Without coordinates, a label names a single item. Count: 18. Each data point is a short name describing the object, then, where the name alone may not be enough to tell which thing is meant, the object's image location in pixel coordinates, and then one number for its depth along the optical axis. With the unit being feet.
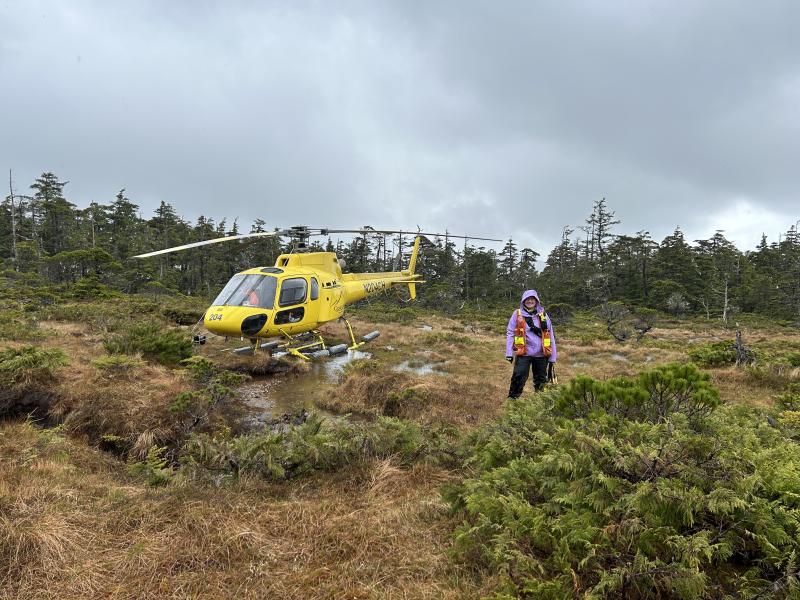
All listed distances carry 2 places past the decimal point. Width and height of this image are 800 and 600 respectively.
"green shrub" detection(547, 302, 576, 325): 95.55
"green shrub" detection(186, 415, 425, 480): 12.35
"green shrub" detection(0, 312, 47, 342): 30.91
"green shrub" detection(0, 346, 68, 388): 19.06
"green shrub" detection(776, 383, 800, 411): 18.07
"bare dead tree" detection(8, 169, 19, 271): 110.52
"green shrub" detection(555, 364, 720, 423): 11.35
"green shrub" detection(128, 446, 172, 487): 11.87
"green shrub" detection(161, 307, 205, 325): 56.29
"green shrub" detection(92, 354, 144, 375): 22.66
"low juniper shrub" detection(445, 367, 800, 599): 6.44
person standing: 20.79
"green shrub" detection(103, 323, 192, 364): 27.71
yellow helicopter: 30.76
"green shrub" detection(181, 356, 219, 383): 25.29
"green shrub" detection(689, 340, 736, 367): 32.99
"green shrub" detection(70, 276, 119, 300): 69.72
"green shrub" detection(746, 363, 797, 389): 26.68
